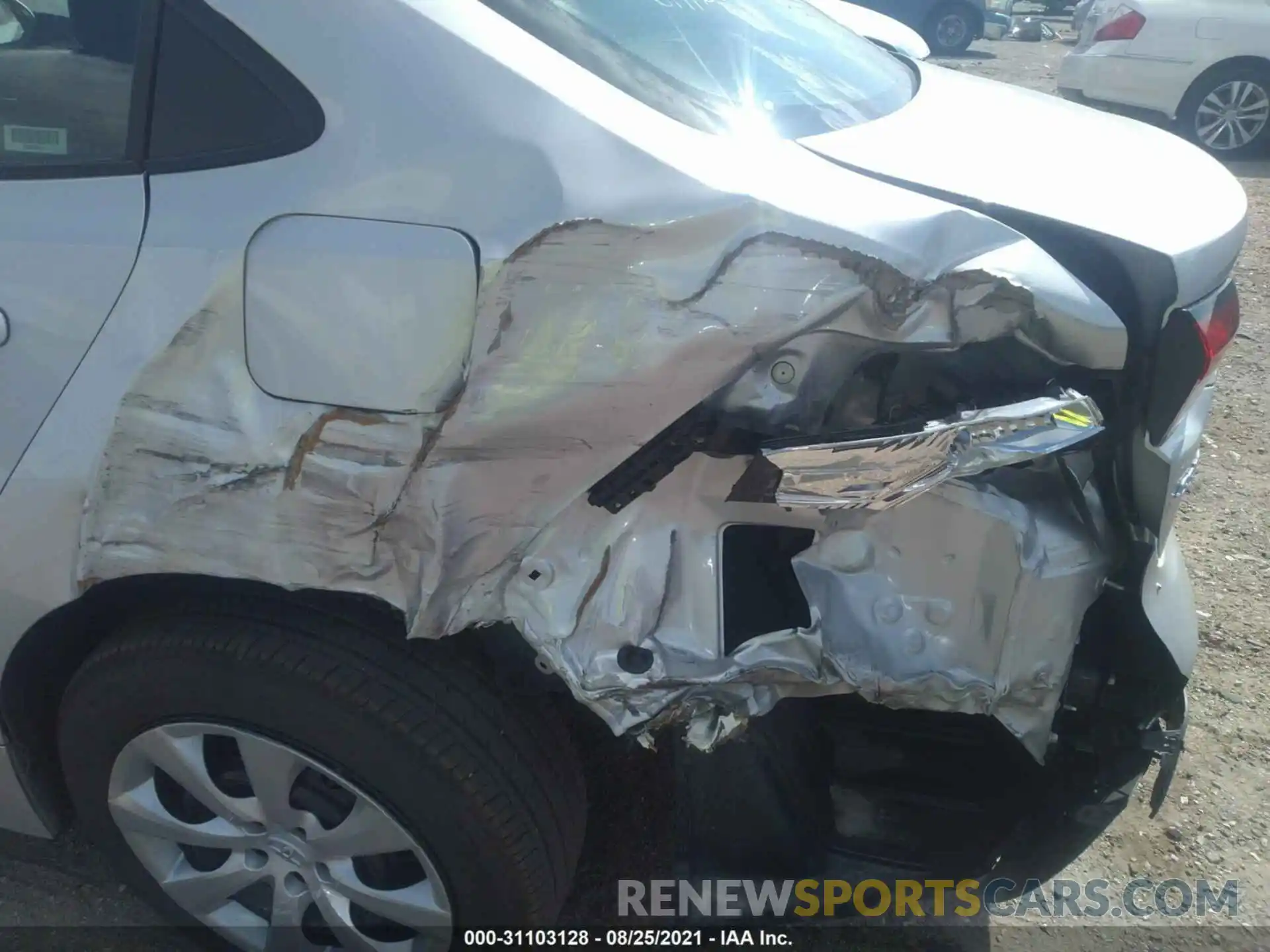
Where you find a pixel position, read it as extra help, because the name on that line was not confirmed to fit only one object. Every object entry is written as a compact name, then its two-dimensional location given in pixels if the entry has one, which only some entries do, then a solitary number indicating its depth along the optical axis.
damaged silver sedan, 1.41
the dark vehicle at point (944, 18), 14.91
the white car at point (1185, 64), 7.80
